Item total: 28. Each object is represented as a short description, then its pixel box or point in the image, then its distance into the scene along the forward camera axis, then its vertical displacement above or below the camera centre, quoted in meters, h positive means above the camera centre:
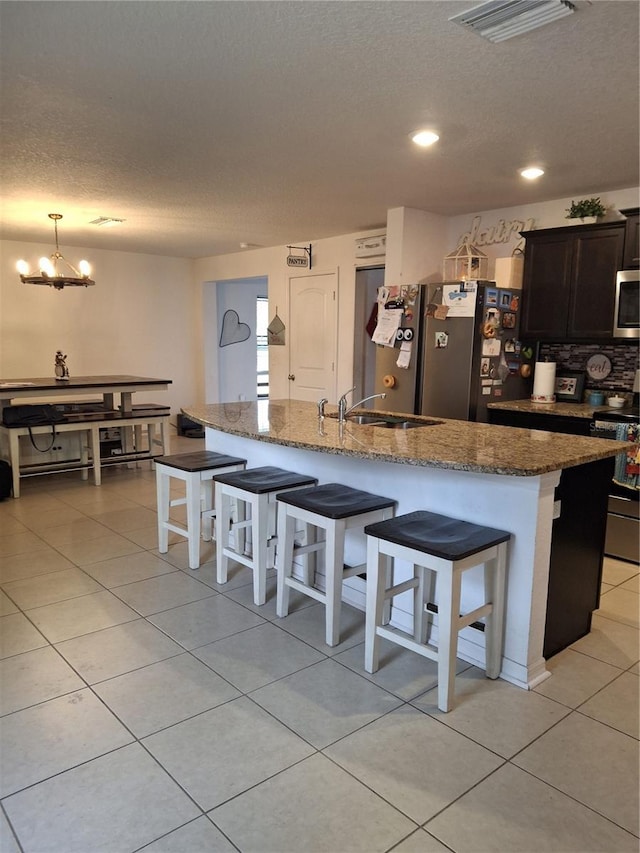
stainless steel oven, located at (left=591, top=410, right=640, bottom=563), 3.53 -0.90
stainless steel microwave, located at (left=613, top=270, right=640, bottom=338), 3.77 +0.30
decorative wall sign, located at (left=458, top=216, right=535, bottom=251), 4.62 +0.96
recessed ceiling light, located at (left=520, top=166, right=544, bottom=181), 3.62 +1.12
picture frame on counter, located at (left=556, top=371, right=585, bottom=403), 4.41 -0.28
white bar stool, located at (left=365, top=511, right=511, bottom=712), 2.03 -0.83
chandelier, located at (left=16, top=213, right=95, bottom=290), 4.95 +0.55
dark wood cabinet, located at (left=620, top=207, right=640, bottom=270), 3.75 +0.72
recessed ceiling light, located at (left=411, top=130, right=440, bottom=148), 2.99 +1.10
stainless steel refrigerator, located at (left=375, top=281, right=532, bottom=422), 4.24 -0.03
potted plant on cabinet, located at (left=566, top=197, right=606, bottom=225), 4.01 +0.97
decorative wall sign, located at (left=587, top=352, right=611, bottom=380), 4.32 -0.12
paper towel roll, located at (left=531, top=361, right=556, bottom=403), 4.41 -0.25
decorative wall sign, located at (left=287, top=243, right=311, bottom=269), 6.10 +0.90
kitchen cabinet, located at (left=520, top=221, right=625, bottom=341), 3.93 +0.49
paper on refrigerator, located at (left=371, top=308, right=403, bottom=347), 4.66 +0.16
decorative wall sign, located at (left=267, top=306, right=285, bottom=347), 6.78 +0.14
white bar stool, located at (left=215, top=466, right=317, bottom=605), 2.87 -0.88
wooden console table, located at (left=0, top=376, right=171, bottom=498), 5.00 -0.75
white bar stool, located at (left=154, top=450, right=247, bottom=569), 3.29 -0.82
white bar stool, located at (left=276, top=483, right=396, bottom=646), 2.45 -0.78
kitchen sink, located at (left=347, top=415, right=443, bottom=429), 3.23 -0.43
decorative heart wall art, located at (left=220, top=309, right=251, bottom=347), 8.31 +0.19
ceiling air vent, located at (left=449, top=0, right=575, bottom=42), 1.84 +1.09
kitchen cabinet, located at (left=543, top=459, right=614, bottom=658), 2.42 -0.89
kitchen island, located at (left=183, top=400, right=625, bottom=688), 2.18 -0.56
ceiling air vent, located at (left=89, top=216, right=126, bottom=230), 5.28 +1.11
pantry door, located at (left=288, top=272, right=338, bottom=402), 6.21 +0.09
